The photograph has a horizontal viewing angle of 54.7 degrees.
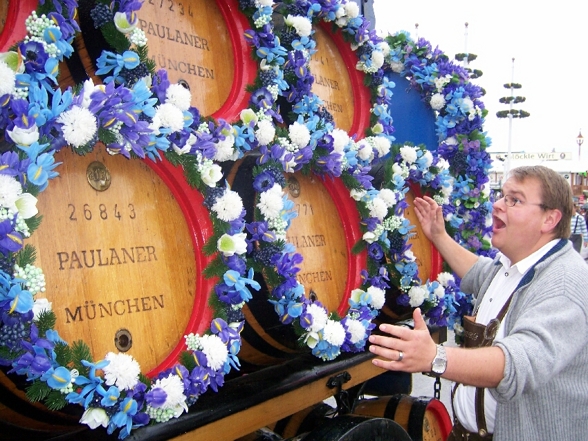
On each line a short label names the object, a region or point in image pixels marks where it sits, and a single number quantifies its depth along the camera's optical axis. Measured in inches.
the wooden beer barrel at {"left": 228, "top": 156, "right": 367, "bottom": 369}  81.2
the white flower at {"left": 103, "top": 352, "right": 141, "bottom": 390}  56.3
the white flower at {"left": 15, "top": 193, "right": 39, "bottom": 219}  50.8
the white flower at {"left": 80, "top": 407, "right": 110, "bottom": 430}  54.8
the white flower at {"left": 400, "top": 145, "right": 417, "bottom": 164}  111.4
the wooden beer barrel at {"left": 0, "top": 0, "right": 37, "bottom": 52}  56.9
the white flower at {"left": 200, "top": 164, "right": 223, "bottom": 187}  69.3
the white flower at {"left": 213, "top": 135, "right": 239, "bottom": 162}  72.9
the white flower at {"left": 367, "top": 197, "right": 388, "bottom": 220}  97.0
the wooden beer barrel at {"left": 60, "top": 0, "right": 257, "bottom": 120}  65.2
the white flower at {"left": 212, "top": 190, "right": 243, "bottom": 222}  70.4
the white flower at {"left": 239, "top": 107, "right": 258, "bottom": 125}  78.3
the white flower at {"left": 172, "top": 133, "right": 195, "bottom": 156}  67.0
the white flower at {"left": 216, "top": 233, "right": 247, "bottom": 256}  69.6
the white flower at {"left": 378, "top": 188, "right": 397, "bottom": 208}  101.3
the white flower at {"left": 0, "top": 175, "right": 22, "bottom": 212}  49.7
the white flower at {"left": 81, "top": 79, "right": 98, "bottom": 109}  56.2
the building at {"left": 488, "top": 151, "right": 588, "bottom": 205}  784.3
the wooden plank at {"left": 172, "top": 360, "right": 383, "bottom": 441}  69.6
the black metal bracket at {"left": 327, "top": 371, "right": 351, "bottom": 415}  90.1
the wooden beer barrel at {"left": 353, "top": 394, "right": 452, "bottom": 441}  113.7
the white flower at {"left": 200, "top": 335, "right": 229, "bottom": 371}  65.1
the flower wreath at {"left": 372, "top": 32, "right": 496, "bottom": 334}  131.0
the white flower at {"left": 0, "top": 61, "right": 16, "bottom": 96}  51.2
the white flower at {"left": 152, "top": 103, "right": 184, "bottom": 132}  64.5
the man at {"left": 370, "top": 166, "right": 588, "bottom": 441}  69.7
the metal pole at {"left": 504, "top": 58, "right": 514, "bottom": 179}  676.2
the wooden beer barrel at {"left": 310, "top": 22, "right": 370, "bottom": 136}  105.3
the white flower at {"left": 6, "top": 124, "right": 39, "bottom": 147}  51.0
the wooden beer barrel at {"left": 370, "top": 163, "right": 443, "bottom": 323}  110.5
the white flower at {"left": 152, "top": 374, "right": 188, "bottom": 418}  60.7
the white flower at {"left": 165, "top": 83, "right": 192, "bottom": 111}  67.6
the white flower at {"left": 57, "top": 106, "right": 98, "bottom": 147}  54.6
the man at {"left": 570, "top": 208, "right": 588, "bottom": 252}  454.6
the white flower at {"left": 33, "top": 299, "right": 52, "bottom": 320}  51.8
